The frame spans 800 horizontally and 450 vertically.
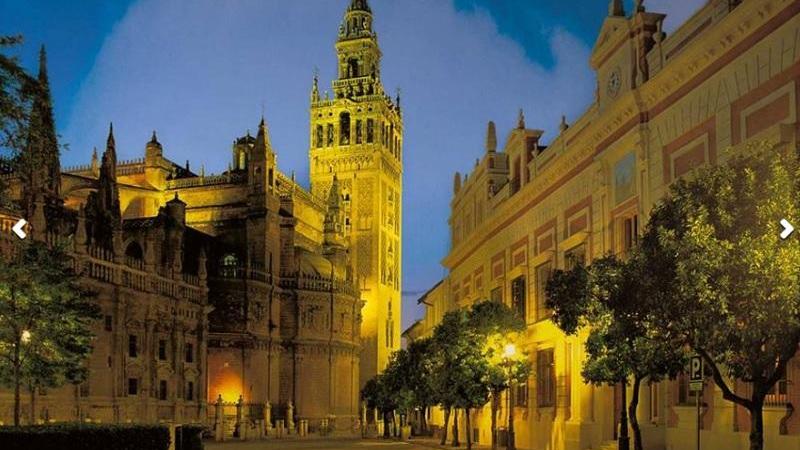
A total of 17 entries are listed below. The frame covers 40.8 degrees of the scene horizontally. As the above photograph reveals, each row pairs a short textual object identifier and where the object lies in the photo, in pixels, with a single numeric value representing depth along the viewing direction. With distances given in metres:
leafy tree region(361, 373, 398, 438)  81.19
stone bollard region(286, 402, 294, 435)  81.91
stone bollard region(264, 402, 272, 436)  75.31
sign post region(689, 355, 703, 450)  18.20
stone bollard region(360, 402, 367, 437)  84.38
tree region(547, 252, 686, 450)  19.27
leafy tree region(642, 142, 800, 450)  16.48
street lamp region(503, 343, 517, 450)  38.53
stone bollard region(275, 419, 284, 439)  76.28
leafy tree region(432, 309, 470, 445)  40.59
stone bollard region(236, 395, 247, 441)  70.75
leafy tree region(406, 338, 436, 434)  51.24
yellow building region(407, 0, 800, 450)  22.61
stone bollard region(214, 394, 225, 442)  67.94
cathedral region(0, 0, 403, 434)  59.56
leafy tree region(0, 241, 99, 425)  34.46
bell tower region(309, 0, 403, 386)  119.31
